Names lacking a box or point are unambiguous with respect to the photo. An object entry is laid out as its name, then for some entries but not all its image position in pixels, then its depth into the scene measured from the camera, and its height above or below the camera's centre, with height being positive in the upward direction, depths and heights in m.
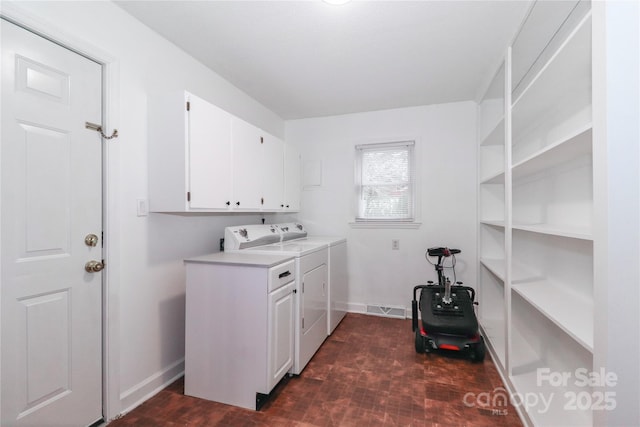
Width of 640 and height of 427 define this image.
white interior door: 1.34 -0.09
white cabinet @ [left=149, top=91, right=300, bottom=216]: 1.92 +0.42
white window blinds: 3.55 +0.40
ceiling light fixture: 1.71 +1.26
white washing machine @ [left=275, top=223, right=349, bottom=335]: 2.97 -0.60
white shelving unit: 1.58 -0.07
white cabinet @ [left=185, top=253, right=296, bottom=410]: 1.88 -0.77
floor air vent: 3.50 -1.20
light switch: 1.94 +0.05
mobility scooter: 2.44 -0.94
